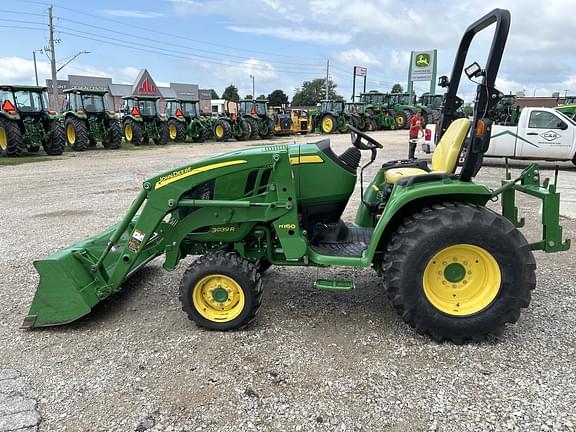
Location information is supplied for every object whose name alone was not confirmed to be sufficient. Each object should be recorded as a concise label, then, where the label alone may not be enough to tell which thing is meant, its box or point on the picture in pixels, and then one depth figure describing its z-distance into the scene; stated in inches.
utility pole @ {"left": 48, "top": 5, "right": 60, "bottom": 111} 1184.2
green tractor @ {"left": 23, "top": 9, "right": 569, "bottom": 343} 120.7
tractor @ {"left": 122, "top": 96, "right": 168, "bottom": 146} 738.2
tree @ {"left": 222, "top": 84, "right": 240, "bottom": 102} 3425.7
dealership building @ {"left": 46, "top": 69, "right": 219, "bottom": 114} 2194.9
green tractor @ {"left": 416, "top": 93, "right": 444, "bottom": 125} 1091.3
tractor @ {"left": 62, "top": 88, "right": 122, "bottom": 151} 649.6
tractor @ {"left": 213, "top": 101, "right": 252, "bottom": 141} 812.6
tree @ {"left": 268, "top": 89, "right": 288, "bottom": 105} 3206.2
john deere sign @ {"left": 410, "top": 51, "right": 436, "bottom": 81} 1565.0
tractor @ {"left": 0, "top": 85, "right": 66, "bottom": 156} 549.6
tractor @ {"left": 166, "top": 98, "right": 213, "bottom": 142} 789.9
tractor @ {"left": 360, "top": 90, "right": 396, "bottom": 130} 1128.2
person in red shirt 547.3
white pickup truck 438.6
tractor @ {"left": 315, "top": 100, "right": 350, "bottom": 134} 1021.2
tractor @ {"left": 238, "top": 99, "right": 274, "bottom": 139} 861.8
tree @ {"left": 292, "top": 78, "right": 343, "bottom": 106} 3794.3
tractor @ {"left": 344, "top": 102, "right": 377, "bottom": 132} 1061.9
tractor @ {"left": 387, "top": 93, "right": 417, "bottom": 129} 1158.3
